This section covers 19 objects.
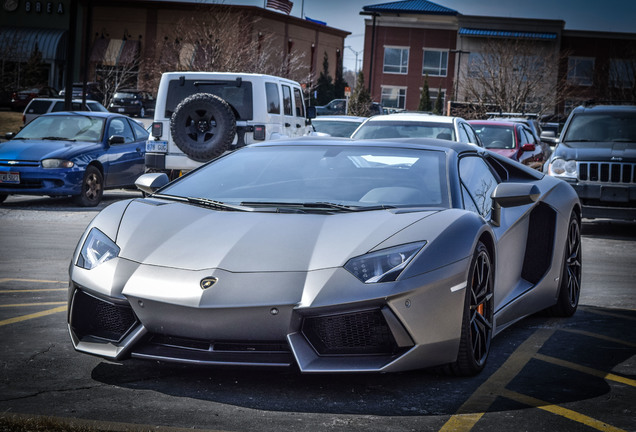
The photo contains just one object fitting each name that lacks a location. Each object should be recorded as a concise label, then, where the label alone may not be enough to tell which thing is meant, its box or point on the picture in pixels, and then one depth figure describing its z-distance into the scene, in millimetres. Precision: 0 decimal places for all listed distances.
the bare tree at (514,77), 49906
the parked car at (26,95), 47812
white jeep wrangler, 15000
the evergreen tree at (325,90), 74000
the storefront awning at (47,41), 70312
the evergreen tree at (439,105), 65838
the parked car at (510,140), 18542
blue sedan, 15125
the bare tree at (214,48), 45188
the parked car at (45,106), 33688
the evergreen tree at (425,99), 65931
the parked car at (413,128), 14750
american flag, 72500
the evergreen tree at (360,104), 45250
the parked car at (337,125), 21219
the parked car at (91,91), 50375
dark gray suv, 13180
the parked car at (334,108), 59481
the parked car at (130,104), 50875
